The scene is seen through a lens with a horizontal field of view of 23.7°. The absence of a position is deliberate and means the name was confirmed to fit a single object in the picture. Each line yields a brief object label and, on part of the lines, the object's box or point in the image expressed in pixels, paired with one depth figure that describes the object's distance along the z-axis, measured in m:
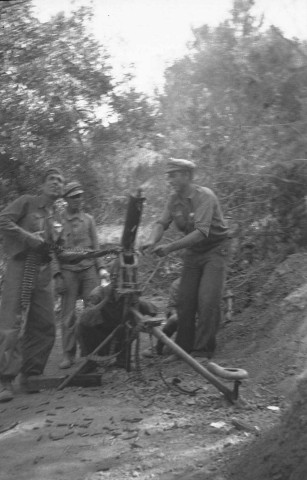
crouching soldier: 6.56
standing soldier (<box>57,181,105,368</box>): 7.84
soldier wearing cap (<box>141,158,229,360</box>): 7.02
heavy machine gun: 6.29
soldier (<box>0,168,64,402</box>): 6.73
